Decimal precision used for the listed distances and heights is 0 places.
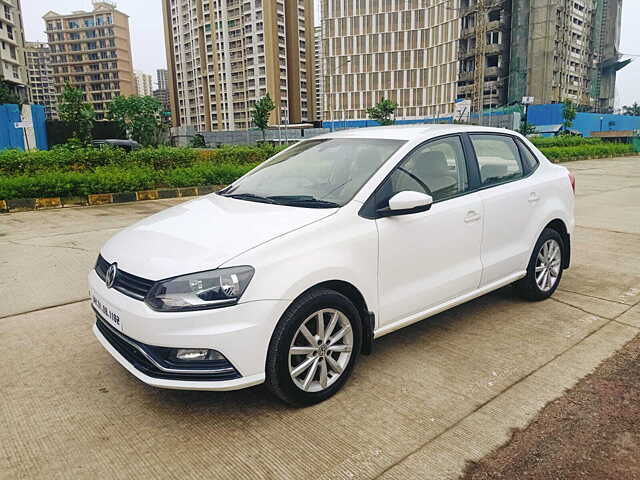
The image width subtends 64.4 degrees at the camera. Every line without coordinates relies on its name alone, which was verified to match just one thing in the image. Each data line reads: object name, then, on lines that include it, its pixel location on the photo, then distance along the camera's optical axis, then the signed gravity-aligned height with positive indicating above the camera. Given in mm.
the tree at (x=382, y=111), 59406 +3245
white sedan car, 2570 -678
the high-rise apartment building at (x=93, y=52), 113188 +21290
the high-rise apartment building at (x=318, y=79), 106138 +16982
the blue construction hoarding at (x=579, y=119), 66000 +1719
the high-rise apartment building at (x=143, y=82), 187062 +23647
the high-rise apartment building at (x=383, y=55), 94938 +15623
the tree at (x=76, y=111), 24406 +1861
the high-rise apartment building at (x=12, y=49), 51031 +10528
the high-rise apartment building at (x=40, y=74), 144250 +21522
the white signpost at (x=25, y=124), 16427 +850
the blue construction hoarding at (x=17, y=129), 28672 +1259
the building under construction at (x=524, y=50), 79312 +13432
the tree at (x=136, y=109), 58781 +6118
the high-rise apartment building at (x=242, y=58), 97125 +16932
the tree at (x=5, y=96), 41875 +4571
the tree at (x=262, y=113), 62262 +3667
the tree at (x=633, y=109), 125469 +5201
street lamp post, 96388 +6697
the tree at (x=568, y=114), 51656 +1811
